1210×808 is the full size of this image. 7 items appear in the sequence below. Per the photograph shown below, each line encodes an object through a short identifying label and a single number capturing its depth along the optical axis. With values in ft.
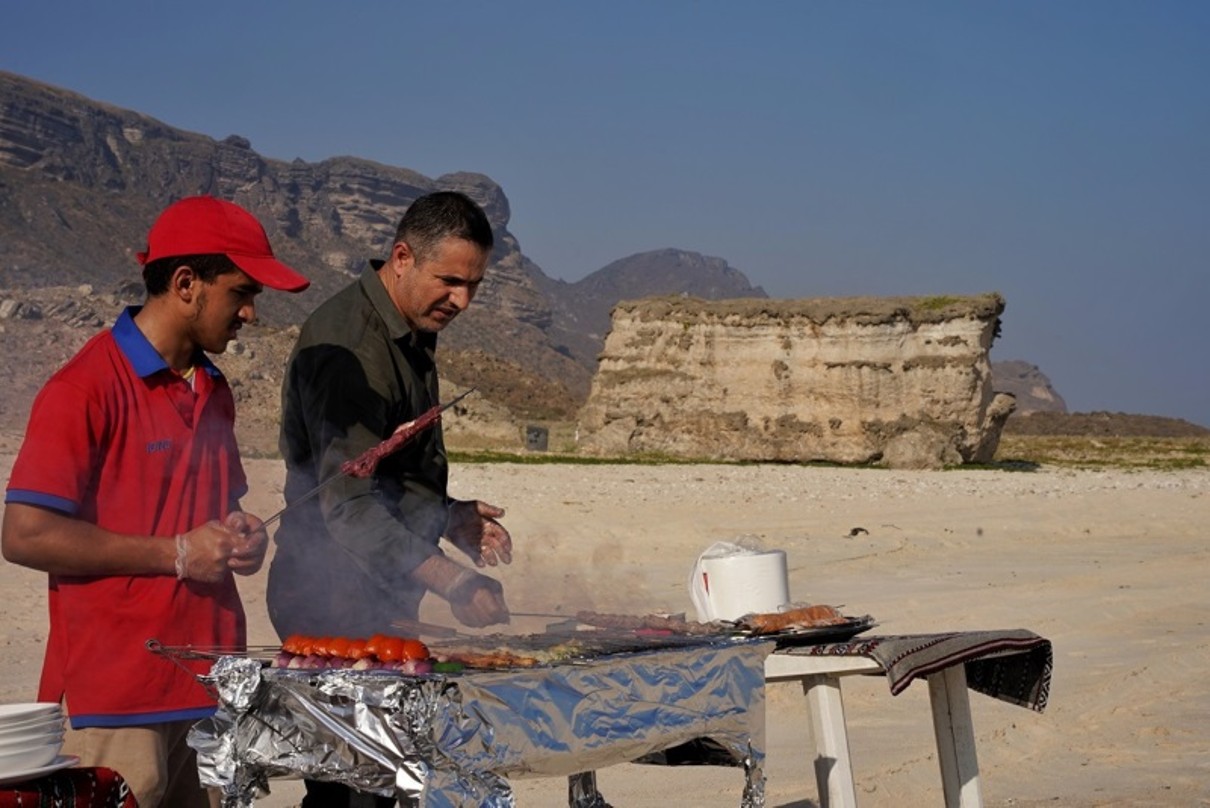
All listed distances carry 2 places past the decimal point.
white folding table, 16.40
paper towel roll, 16.24
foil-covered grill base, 11.07
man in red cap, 11.54
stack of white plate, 10.32
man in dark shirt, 14.08
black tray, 15.16
